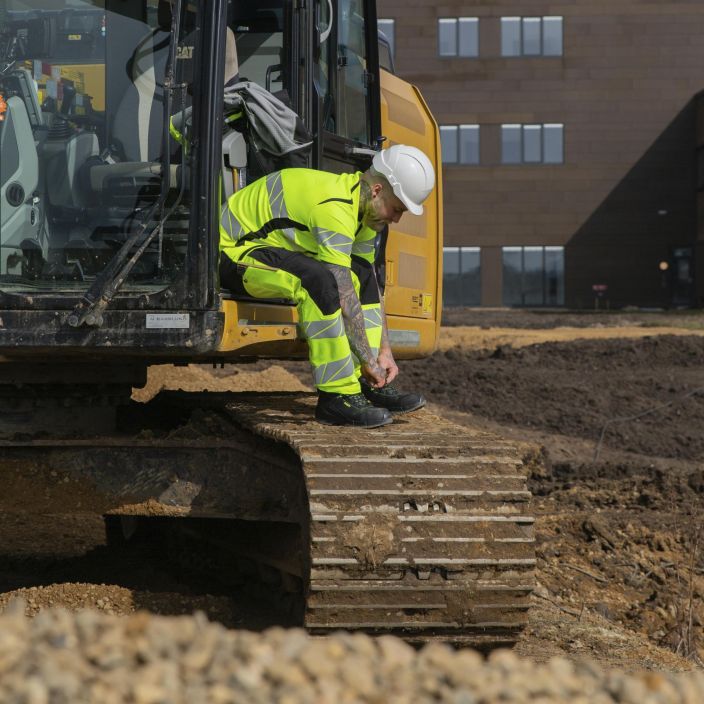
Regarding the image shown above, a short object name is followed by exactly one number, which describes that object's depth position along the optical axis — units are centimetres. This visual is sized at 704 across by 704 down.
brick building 3978
